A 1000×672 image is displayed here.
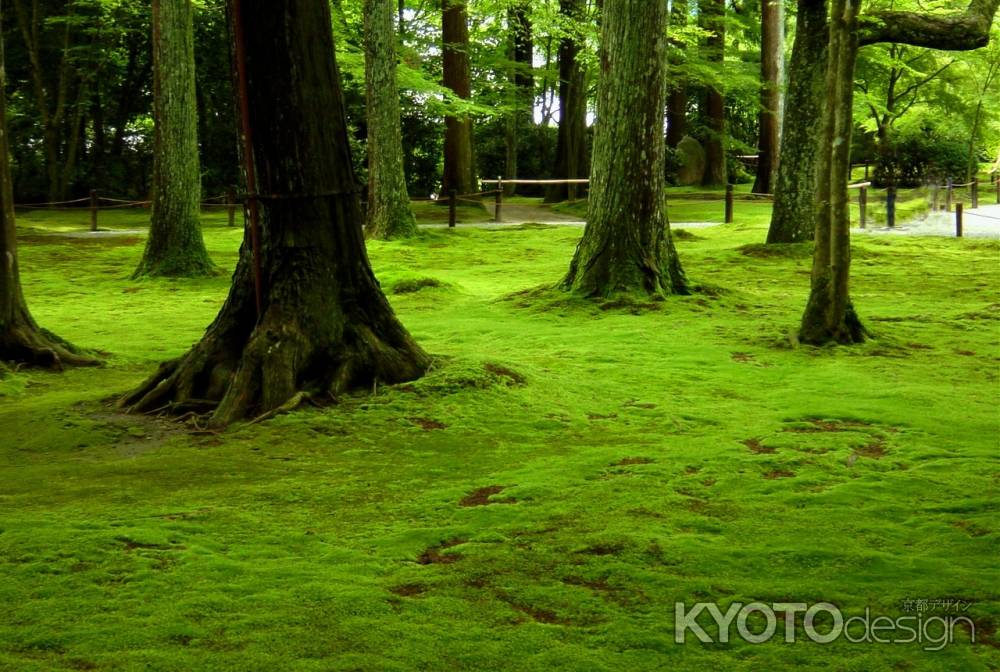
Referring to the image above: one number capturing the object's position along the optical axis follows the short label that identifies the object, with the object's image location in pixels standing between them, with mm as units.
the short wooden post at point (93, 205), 21984
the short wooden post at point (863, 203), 21531
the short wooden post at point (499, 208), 23906
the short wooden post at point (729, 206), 22391
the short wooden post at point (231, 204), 22703
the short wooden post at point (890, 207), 20844
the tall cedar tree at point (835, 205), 8891
